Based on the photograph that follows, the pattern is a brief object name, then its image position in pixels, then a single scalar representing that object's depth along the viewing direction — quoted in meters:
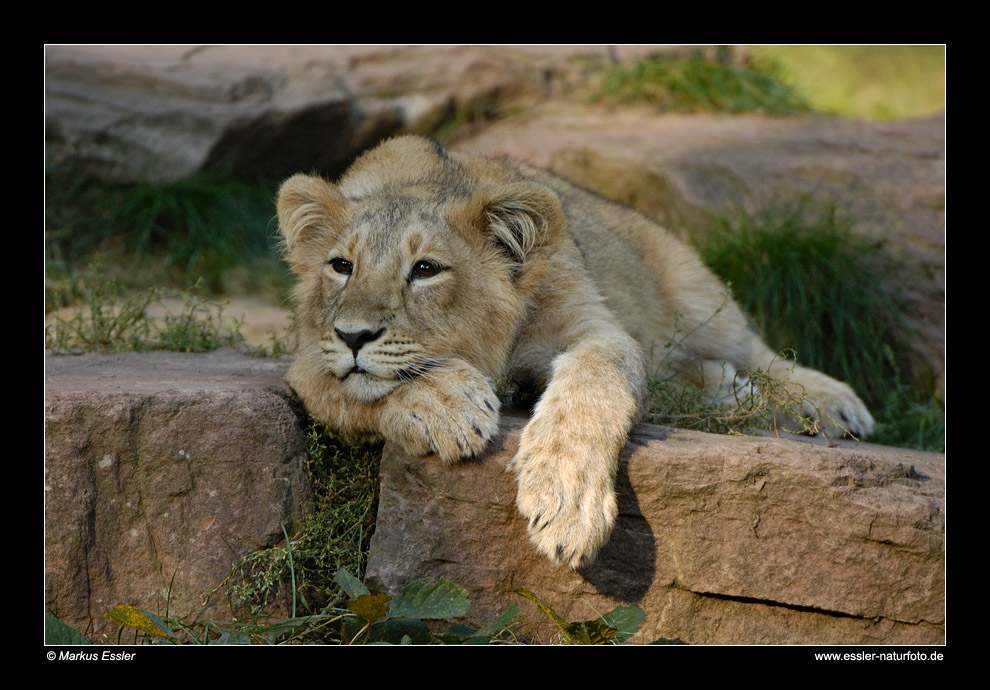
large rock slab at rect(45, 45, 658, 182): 18.19
